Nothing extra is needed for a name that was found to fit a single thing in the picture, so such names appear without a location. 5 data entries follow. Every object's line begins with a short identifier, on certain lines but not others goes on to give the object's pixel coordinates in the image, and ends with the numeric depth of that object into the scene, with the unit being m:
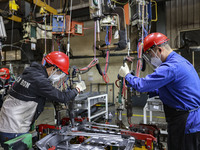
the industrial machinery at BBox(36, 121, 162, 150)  1.59
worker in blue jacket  1.45
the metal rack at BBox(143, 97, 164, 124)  3.48
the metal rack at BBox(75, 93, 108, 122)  4.15
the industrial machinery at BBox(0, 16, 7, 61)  3.92
